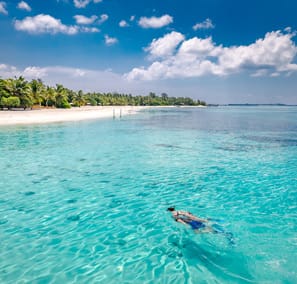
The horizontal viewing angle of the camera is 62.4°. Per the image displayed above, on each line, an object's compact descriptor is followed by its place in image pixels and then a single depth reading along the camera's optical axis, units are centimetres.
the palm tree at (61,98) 8862
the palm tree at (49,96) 8380
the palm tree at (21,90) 6650
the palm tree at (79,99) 11575
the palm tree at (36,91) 7794
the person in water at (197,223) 789
